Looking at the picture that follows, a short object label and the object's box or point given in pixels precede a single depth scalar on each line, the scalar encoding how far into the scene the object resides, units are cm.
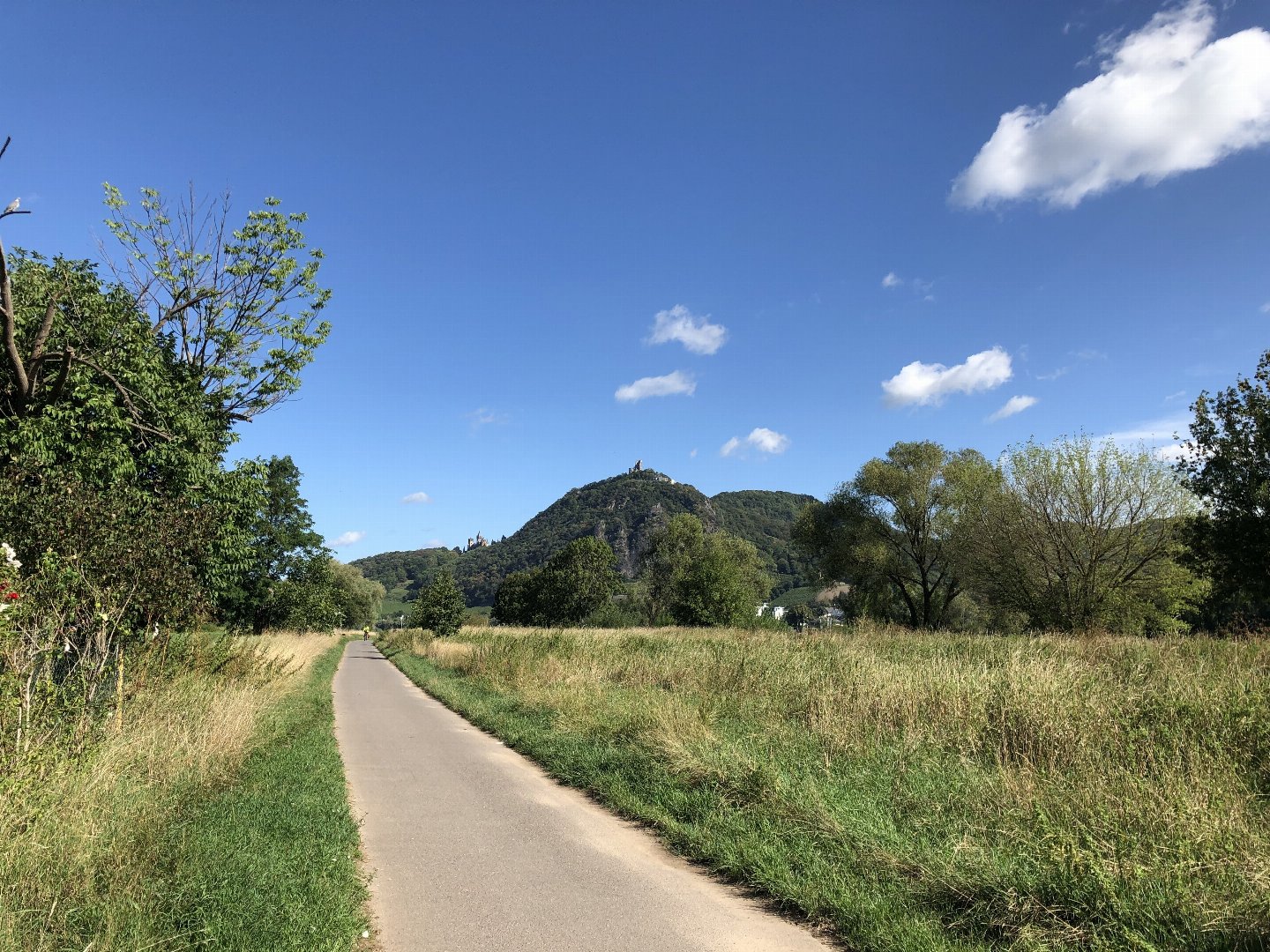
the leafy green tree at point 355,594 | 7826
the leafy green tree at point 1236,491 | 1967
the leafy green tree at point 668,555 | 7219
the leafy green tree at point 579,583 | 7431
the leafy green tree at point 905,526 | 3791
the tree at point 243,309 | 1477
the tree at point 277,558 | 3441
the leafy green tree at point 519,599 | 8338
